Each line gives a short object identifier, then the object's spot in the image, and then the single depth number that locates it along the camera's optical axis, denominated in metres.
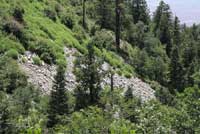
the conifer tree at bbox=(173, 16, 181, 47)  88.19
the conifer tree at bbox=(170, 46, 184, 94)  73.94
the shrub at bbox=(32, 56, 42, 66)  48.65
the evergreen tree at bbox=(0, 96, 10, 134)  25.71
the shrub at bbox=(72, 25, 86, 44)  60.97
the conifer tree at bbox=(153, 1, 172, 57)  86.74
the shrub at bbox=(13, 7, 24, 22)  53.16
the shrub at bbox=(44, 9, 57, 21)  60.91
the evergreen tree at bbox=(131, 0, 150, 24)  88.25
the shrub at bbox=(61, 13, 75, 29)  63.16
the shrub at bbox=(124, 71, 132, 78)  59.48
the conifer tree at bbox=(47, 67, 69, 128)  37.50
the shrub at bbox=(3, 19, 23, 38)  50.31
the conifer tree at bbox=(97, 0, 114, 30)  71.81
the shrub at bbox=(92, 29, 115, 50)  62.62
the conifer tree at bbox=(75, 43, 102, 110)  44.22
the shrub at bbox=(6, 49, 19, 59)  45.95
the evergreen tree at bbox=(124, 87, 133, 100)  45.05
